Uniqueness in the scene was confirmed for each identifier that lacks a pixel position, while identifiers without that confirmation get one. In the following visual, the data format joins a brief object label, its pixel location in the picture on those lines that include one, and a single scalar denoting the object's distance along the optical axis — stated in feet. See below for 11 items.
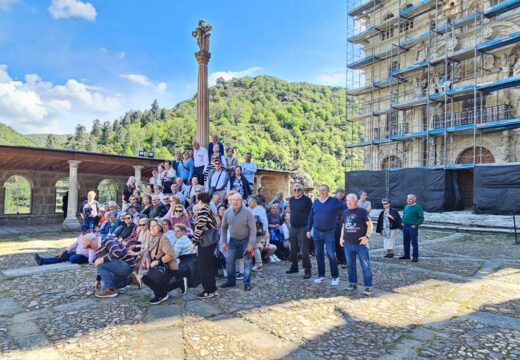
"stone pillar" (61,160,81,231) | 51.49
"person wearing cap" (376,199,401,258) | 28.32
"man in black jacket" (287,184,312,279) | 21.18
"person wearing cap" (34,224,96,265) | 26.00
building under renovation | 63.57
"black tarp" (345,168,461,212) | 66.69
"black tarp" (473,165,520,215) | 54.24
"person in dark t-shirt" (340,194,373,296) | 17.97
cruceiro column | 39.68
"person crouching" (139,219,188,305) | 16.31
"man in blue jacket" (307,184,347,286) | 19.61
